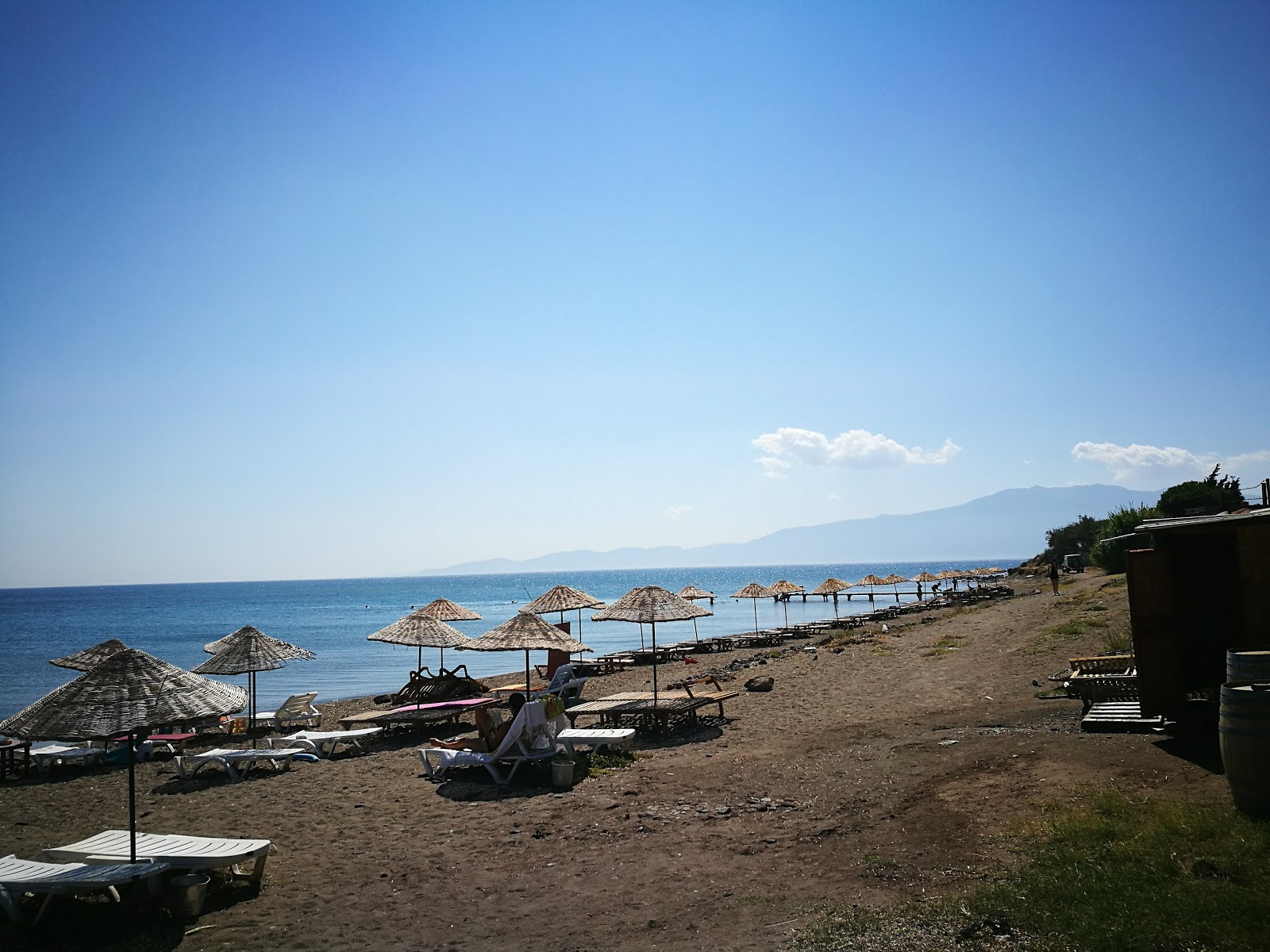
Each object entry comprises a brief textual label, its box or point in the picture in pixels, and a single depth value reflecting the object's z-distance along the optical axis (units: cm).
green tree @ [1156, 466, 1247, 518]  3172
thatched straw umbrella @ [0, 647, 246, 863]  600
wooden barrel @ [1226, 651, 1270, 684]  566
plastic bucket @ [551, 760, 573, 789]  953
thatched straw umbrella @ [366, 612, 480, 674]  1616
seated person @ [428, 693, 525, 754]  1059
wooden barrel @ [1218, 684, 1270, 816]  532
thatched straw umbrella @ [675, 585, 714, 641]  3282
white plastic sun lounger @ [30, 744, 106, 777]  1315
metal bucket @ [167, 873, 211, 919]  588
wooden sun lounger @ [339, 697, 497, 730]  1424
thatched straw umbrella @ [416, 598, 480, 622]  1733
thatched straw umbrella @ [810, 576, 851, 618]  4309
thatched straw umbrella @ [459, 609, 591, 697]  1349
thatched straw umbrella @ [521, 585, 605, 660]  1978
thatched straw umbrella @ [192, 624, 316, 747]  1336
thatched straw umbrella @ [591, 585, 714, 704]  1399
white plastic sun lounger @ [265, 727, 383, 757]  1321
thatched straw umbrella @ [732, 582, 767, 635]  3659
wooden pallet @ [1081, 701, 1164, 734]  837
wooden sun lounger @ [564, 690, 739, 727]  1275
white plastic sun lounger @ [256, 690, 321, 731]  1574
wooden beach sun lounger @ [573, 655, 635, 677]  2545
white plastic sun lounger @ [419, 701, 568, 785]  1014
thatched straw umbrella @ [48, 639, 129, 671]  1322
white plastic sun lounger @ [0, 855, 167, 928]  575
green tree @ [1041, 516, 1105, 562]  5831
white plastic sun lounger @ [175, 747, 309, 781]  1172
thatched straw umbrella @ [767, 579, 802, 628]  3641
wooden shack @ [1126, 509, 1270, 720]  768
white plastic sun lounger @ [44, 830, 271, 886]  620
